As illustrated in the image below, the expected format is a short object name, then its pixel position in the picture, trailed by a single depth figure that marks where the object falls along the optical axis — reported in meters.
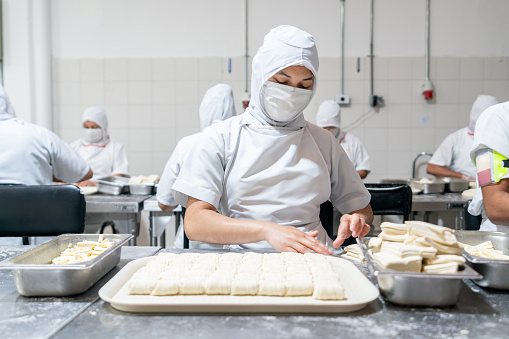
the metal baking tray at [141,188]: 3.47
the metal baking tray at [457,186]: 3.54
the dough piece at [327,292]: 0.98
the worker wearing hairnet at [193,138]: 2.86
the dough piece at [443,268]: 0.98
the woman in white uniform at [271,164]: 1.59
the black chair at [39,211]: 1.96
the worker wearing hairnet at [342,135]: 4.41
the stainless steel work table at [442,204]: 3.17
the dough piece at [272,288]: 1.00
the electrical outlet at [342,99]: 4.89
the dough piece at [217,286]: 1.00
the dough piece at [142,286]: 1.01
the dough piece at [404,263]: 0.99
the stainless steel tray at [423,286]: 0.97
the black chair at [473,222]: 2.30
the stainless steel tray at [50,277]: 1.05
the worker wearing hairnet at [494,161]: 1.73
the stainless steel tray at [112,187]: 3.43
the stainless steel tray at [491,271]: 1.09
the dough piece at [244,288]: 1.00
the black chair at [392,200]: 2.78
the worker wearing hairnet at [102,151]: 4.61
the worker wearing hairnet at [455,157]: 4.38
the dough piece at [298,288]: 1.00
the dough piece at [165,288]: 1.00
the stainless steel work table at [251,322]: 0.88
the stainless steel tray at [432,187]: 3.48
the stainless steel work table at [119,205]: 3.09
